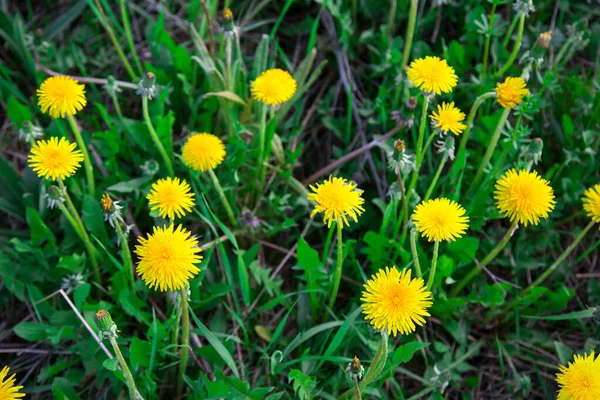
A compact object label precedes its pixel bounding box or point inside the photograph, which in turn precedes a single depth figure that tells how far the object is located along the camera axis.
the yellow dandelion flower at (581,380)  0.74
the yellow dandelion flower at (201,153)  0.82
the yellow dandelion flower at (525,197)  0.77
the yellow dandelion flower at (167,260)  0.73
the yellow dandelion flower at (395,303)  0.72
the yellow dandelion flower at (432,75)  0.80
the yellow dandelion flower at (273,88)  0.83
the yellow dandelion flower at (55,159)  0.78
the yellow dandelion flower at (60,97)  0.81
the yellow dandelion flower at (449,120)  0.80
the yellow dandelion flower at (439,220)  0.75
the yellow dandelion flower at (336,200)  0.75
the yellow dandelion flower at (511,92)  0.81
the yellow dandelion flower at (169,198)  0.77
